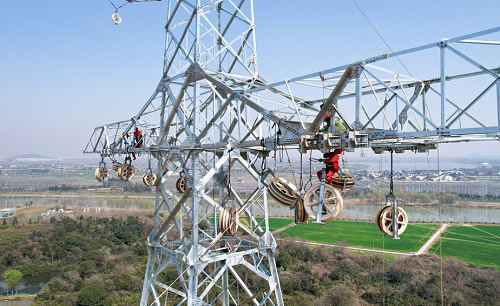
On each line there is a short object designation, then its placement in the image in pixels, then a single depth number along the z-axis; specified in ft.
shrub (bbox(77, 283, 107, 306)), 113.50
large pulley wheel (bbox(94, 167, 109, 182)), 58.96
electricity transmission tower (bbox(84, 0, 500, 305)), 22.04
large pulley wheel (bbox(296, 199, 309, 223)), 27.22
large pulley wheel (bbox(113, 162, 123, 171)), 55.21
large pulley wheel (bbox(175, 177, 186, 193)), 51.96
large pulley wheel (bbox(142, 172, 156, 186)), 60.70
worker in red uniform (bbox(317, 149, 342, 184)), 24.94
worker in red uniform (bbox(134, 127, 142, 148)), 47.34
